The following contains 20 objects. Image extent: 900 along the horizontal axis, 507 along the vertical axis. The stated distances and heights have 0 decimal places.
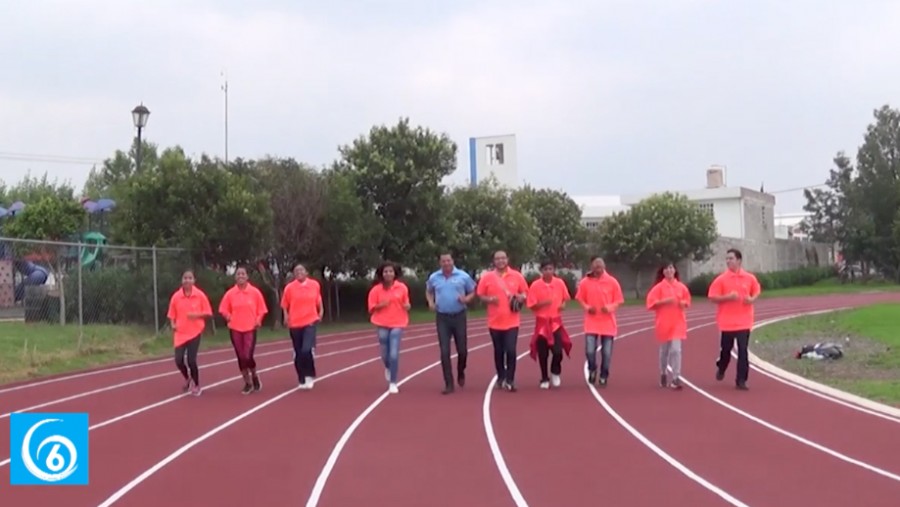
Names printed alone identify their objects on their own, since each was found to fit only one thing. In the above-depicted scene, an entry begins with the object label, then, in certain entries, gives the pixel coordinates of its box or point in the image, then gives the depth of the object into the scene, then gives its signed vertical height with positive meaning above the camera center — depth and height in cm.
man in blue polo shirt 1467 -24
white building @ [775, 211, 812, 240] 9088 +356
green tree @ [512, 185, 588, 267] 5375 +278
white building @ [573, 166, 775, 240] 6562 +401
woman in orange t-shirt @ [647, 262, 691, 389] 1495 -57
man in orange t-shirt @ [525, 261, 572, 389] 1500 -51
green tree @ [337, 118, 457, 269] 3722 +344
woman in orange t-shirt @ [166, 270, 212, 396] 1491 -38
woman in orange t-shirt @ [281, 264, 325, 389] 1530 -38
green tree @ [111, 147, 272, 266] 2648 +212
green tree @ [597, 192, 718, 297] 5250 +209
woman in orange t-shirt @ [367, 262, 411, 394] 1495 -35
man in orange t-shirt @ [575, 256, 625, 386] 1512 -39
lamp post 2461 +411
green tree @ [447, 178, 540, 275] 4216 +222
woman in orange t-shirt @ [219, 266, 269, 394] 1504 -38
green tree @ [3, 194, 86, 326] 3778 +276
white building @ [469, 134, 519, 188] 7181 +839
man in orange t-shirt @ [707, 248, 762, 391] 1470 -41
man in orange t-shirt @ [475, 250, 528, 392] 1468 -29
